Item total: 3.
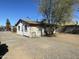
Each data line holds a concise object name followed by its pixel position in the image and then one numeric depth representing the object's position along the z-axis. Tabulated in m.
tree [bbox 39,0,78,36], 10.37
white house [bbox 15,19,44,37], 10.19
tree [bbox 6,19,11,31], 19.86
